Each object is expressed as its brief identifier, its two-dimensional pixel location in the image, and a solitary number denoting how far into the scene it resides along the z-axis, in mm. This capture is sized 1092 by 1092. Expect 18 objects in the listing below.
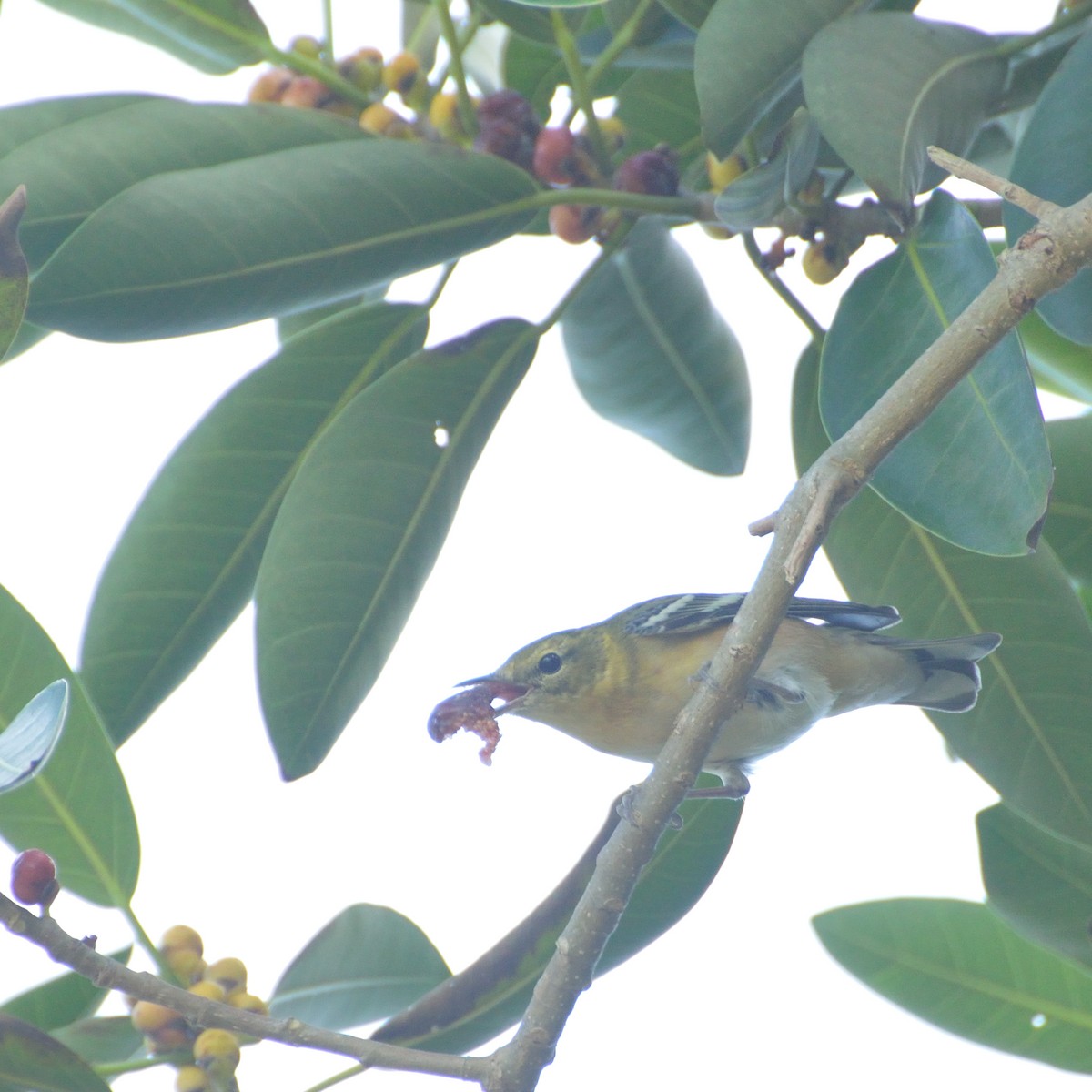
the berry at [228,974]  4562
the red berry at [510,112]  4875
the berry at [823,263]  4742
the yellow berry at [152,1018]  4215
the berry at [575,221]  4871
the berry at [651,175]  4680
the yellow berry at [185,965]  4516
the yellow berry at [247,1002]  4531
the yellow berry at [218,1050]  4133
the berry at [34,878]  3088
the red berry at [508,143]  4816
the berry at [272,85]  5137
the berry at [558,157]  4746
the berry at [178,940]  4543
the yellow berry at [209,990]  4395
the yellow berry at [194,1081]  4250
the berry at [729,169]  4898
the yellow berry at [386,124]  4937
